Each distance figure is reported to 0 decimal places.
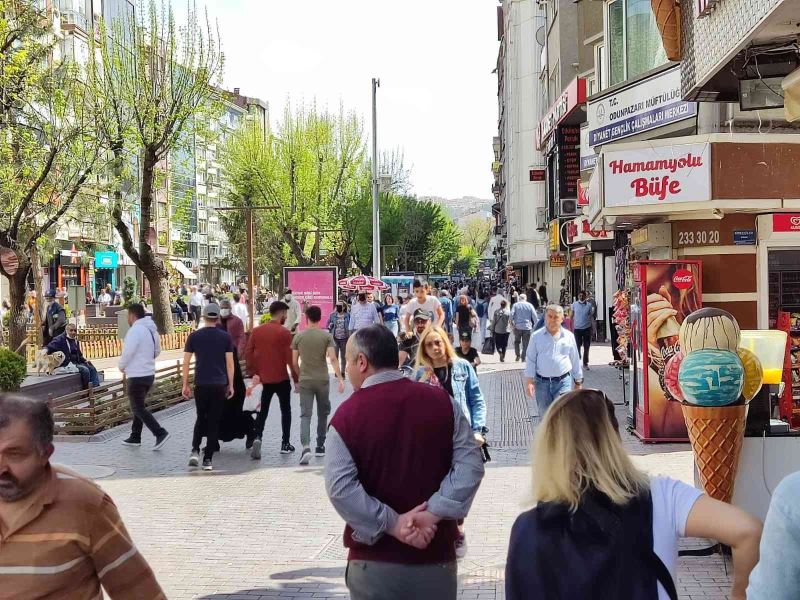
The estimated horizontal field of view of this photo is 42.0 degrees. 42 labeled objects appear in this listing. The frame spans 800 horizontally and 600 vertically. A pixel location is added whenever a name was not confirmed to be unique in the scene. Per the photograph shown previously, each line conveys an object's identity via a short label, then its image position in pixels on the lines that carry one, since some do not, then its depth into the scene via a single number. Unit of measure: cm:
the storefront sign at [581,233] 2252
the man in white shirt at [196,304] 3753
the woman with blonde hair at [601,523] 267
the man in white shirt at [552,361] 1038
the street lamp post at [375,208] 3834
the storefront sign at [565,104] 2448
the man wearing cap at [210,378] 1083
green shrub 1399
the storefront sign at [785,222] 1186
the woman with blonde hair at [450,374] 762
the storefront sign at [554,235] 3544
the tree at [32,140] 1928
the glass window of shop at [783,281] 1243
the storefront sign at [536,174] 4022
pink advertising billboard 2606
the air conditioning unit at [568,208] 2733
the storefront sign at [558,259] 4181
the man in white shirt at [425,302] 1823
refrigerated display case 1184
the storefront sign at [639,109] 1466
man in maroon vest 386
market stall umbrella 3647
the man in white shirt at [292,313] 2269
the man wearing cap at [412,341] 917
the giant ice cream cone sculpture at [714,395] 592
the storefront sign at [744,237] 1227
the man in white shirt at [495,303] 2377
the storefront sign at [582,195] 2226
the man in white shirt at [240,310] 2238
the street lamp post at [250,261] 2476
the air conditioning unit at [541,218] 4600
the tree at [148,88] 2547
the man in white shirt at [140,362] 1194
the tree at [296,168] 4912
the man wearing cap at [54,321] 1936
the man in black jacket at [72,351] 1709
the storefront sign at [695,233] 1239
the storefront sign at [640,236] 1313
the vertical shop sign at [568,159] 2653
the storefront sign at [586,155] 2011
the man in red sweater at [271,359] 1146
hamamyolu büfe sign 1159
